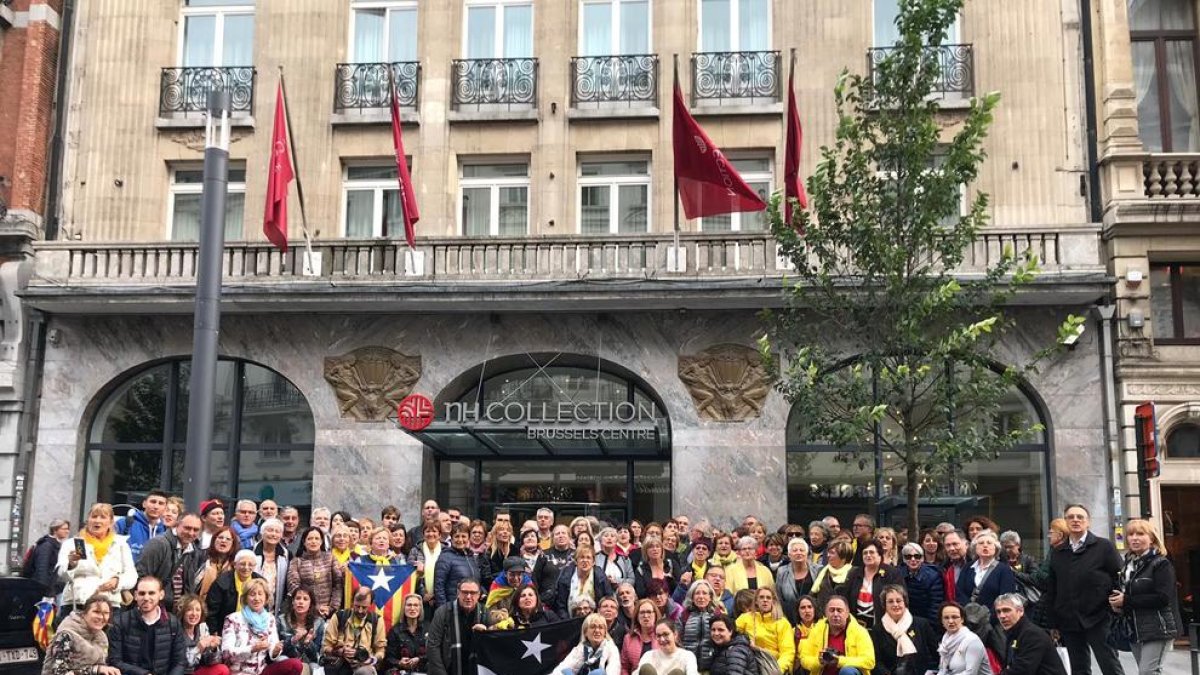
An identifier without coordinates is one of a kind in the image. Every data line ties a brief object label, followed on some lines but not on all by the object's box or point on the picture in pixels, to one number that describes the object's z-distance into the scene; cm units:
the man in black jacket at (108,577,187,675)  1126
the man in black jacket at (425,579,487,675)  1261
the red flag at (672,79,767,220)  1966
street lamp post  1498
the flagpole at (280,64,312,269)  2115
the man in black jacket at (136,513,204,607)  1235
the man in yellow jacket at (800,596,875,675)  1199
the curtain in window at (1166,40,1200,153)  2178
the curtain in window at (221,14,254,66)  2394
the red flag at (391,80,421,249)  2084
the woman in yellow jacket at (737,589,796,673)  1233
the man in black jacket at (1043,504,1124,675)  1239
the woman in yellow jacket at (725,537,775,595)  1360
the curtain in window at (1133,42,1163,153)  2183
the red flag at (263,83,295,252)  1984
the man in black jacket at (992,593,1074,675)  1123
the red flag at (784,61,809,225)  1997
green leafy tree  1544
